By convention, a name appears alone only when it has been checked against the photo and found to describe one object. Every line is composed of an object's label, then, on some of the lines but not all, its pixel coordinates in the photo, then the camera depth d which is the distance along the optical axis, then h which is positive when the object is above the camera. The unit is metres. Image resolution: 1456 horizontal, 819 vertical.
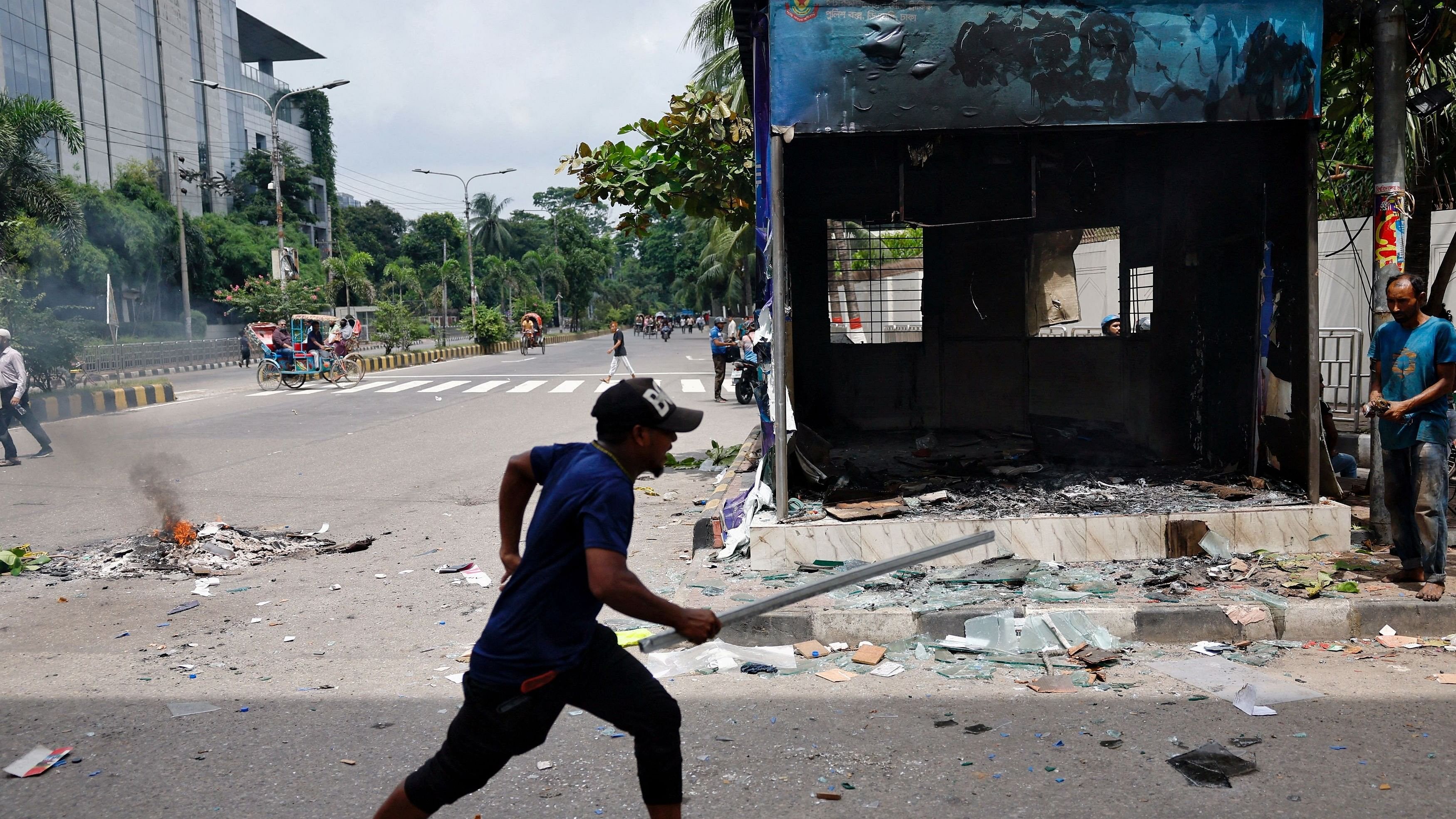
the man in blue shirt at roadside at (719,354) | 18.39 -0.55
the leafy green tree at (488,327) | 40.50 +0.05
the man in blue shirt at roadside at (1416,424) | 5.11 -0.59
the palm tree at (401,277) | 58.88 +3.11
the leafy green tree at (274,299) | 30.67 +1.03
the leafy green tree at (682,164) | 8.77 +1.42
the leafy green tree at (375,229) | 85.19 +8.48
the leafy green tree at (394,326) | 35.75 +0.15
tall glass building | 46.00 +13.37
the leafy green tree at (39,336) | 17.58 +0.05
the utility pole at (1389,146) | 6.07 +0.94
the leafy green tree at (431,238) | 88.88 +7.99
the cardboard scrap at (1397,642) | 4.84 -1.57
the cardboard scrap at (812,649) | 4.90 -1.56
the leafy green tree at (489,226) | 86.69 +8.49
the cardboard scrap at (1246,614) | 4.96 -1.45
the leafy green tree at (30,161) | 25.59 +4.41
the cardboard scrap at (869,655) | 4.75 -1.55
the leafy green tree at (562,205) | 112.19 +14.76
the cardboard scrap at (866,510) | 6.26 -1.17
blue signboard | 6.10 +1.47
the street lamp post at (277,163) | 29.75 +4.96
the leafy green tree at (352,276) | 47.66 +2.59
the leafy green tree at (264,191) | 62.44 +8.89
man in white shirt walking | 11.41 -0.60
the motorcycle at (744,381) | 16.21 -0.97
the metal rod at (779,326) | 6.13 -0.03
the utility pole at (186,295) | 36.46 +1.45
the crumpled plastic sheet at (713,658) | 4.70 -1.54
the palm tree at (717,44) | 19.62 +5.54
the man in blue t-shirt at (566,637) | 2.50 -0.76
